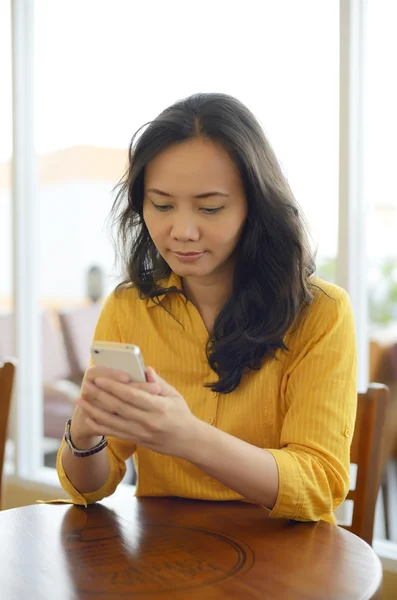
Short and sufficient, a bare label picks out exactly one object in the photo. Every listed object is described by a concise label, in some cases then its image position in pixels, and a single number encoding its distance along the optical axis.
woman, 1.59
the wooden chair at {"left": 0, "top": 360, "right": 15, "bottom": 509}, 1.94
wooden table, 1.37
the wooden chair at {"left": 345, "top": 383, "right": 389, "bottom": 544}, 1.71
